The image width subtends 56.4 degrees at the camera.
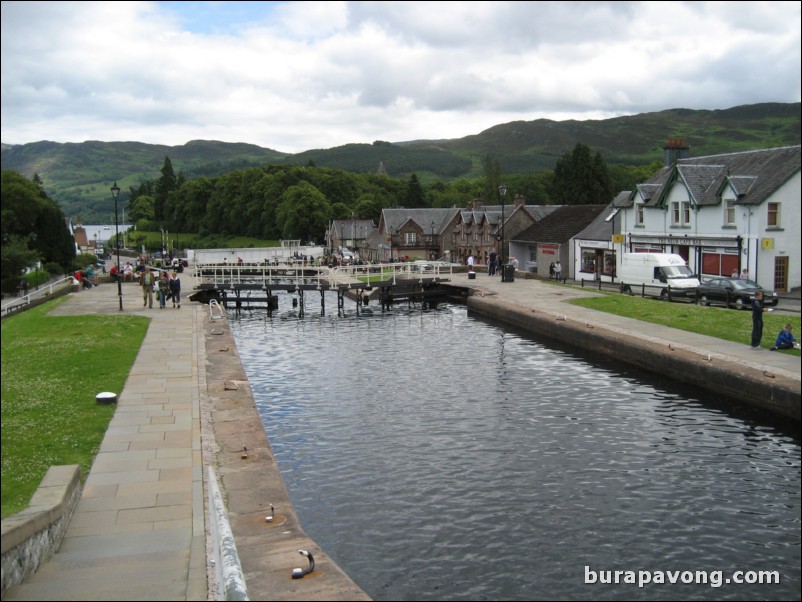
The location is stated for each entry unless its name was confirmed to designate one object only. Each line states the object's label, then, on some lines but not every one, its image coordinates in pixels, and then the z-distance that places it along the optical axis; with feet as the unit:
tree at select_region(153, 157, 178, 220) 640.17
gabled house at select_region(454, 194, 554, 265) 276.21
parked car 110.32
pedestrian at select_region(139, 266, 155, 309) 149.46
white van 135.85
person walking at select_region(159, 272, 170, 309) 150.49
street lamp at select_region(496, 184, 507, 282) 181.98
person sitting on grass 70.90
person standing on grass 66.90
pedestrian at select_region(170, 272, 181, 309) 151.12
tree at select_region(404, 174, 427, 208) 466.70
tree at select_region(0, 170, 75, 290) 174.81
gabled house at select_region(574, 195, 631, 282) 193.47
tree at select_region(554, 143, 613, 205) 352.90
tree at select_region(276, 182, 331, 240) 466.29
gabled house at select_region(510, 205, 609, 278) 217.77
